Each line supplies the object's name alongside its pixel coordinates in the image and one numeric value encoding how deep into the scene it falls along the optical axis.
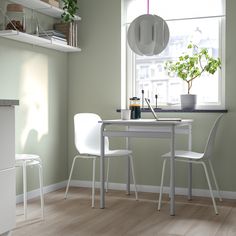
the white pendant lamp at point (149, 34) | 3.88
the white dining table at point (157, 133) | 3.78
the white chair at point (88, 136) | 4.36
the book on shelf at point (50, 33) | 4.41
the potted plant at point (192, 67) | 4.48
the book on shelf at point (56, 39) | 4.40
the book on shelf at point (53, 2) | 4.38
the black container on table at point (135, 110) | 4.44
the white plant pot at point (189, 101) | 4.54
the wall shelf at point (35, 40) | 3.85
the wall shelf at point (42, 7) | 4.18
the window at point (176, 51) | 4.64
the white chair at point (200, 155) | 3.89
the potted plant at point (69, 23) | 4.66
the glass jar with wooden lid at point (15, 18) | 3.93
